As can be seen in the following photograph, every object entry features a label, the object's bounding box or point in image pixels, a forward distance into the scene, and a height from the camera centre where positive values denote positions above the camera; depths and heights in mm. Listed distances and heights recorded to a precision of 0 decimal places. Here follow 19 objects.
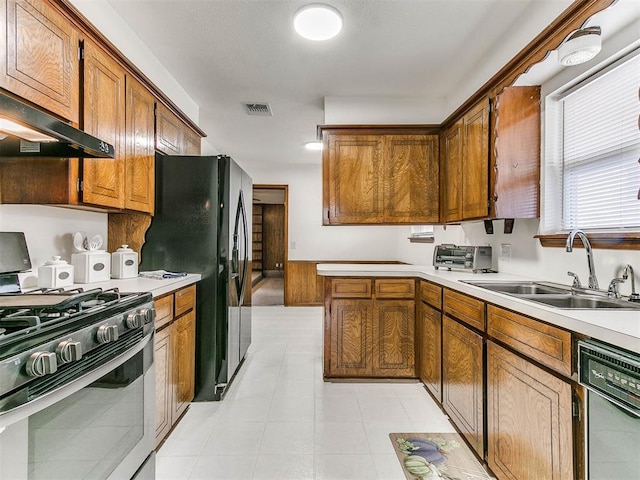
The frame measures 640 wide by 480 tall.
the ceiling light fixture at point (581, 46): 1514 +910
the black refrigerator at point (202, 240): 2406 +20
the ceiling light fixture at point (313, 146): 4645 +1383
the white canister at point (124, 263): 2098 -128
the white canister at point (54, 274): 1661 -158
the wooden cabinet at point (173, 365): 1848 -746
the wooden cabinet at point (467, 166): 2311 +604
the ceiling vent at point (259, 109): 3428 +1412
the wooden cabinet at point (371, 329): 2809 -715
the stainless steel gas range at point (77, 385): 845 -438
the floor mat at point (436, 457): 1681 -1149
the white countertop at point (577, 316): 957 -245
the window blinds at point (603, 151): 1639 +507
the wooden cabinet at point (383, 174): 3145 +655
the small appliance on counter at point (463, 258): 2551 -107
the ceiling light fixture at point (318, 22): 1957 +1348
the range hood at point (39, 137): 1057 +414
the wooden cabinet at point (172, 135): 2475 +895
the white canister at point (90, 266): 1851 -130
